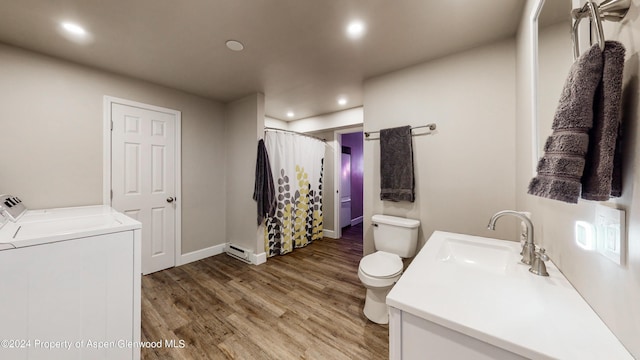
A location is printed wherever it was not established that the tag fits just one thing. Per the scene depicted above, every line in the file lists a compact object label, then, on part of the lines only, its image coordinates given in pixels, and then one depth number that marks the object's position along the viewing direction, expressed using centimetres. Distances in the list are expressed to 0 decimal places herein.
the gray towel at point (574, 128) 52
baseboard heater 291
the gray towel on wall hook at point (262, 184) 284
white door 238
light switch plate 52
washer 100
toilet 167
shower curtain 314
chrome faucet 97
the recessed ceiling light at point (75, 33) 161
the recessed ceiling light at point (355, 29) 158
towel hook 51
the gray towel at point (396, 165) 207
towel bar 199
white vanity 55
